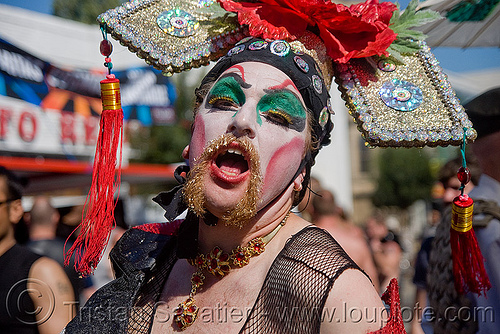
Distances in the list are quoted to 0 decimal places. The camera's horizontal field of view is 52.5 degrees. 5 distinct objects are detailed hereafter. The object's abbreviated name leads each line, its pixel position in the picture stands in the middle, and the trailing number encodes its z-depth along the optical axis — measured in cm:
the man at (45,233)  447
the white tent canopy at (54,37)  1102
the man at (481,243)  252
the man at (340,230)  486
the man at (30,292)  302
